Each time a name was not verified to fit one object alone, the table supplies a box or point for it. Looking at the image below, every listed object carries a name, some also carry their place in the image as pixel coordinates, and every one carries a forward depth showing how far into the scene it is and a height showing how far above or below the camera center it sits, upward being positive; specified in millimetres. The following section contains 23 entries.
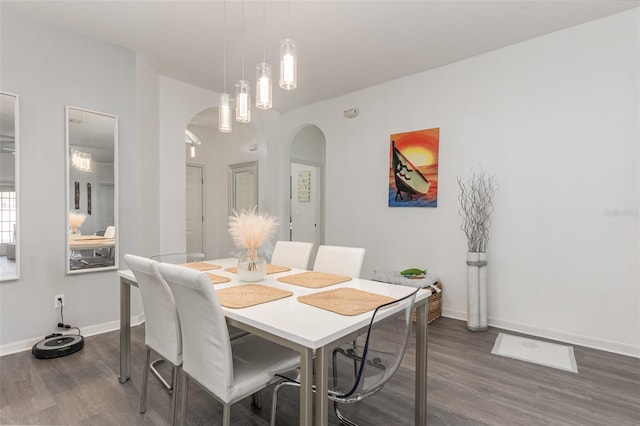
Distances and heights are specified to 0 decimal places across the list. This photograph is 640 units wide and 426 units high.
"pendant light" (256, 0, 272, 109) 1863 +702
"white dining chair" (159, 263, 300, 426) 1323 -606
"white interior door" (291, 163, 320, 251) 6234 +177
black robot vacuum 2562 -1006
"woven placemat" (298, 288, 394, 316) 1464 -409
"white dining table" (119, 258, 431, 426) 1171 -427
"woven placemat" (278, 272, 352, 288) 1970 -404
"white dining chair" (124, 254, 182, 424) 1618 -502
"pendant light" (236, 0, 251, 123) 2062 +685
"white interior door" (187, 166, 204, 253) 6059 +74
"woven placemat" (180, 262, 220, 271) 2441 -380
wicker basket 3406 -945
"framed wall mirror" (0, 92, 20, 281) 2590 +216
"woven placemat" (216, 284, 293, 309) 1542 -402
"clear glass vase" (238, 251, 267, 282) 2029 -319
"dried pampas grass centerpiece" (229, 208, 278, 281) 2016 -149
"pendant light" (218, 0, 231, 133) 2233 +667
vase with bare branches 3172 -191
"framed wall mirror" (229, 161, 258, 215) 5852 +503
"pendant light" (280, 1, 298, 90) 1750 +783
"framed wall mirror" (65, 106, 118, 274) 2943 +217
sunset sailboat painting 3650 +490
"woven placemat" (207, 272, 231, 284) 2037 -397
